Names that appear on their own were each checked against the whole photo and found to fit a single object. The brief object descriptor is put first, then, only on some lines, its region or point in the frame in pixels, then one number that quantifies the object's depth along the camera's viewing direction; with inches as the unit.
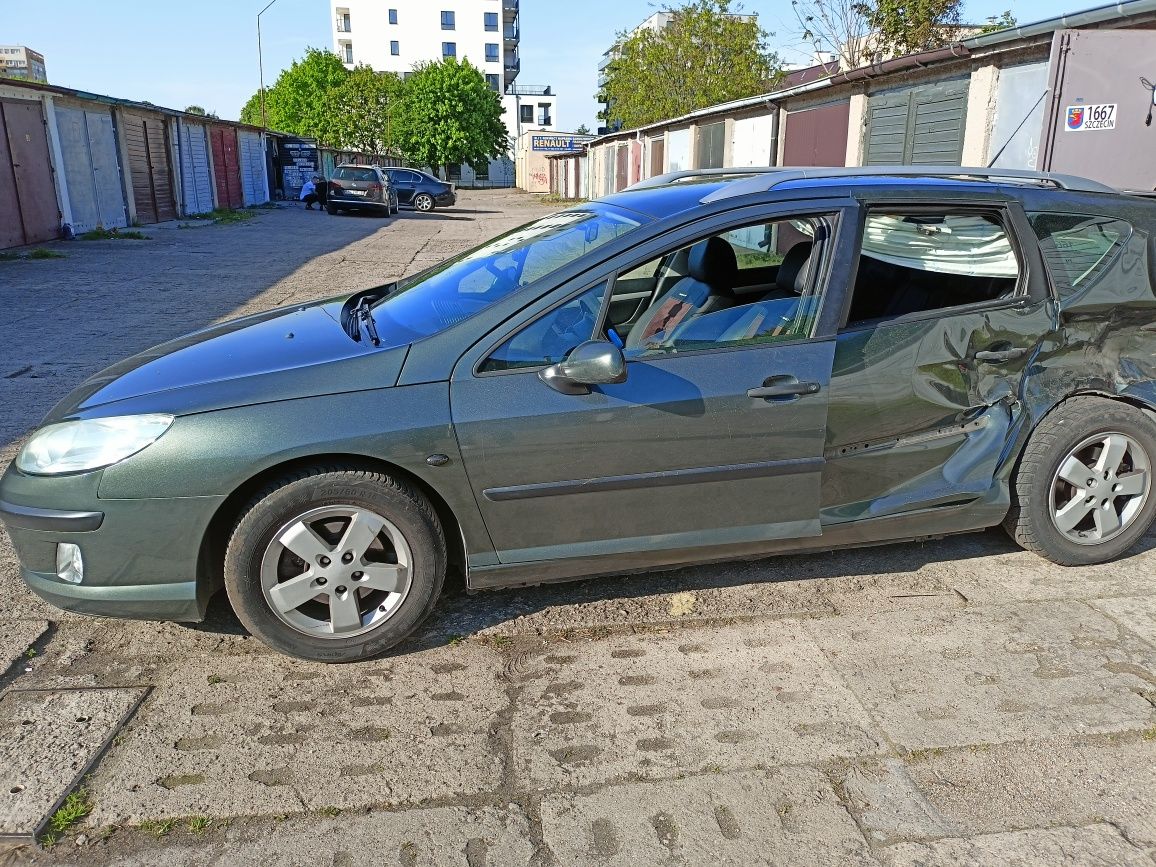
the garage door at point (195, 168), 1072.8
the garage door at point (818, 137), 557.0
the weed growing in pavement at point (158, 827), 94.7
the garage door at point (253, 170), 1366.9
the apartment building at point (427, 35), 3494.1
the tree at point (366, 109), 2741.1
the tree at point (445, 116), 2655.0
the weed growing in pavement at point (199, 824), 95.1
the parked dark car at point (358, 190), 1165.7
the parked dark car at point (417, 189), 1398.9
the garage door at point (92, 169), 753.0
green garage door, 431.4
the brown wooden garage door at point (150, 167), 908.0
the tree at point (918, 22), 786.8
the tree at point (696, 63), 1310.3
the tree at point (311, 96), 2795.3
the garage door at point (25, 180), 637.3
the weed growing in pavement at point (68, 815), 93.6
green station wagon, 119.0
